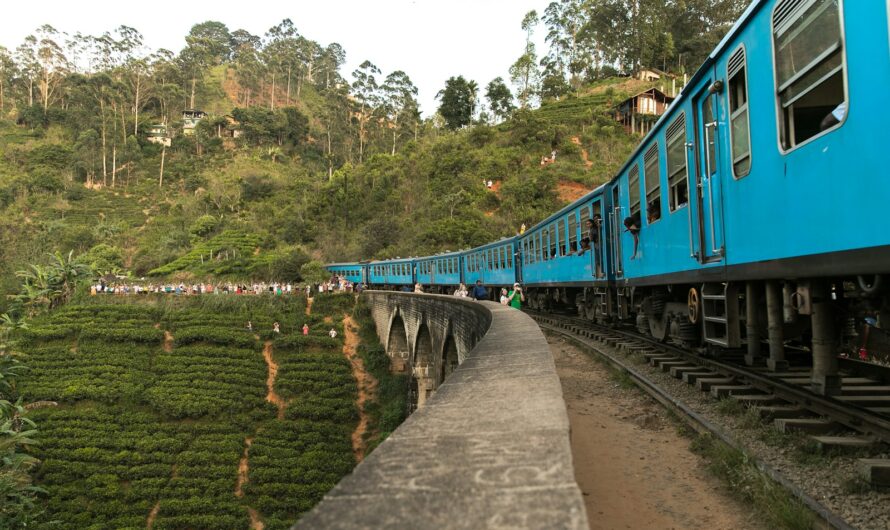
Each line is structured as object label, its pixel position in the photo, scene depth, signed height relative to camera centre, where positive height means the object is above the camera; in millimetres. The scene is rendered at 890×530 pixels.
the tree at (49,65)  74000 +32597
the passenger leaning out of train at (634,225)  7699 +806
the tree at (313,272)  37344 +1302
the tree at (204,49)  84938 +43719
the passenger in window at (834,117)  2875 +866
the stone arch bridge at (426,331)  10555 -1276
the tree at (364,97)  71500 +25962
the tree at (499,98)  64562 +22435
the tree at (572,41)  65750 +29731
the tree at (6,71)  74688 +31927
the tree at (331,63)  96688 +41412
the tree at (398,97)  72562 +25943
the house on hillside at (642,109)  49094 +15946
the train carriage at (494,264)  18016 +803
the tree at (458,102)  66250 +22895
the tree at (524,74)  66562 +26141
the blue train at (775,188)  2760 +644
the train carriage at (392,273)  30969 +992
